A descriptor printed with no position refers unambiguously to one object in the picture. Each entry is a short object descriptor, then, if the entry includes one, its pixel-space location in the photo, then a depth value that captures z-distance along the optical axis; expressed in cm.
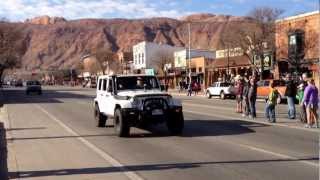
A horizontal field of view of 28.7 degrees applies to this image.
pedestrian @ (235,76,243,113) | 2852
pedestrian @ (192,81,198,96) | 7005
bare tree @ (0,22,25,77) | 8219
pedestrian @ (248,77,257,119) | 2511
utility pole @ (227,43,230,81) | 7325
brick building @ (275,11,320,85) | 5556
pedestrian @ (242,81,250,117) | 2609
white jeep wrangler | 1808
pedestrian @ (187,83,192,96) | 6538
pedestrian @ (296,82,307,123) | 2186
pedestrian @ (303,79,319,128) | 2003
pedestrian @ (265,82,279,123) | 2274
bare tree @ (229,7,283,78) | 6331
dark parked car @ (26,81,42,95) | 7354
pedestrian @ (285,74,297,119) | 2442
